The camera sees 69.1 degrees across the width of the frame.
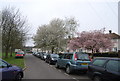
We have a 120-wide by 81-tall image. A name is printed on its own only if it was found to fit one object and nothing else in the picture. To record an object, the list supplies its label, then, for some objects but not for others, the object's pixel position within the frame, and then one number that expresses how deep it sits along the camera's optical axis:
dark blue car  4.00
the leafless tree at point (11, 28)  14.84
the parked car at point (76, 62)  6.03
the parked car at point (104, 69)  3.36
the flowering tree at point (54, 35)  26.21
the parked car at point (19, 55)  18.30
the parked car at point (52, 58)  11.29
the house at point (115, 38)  25.03
